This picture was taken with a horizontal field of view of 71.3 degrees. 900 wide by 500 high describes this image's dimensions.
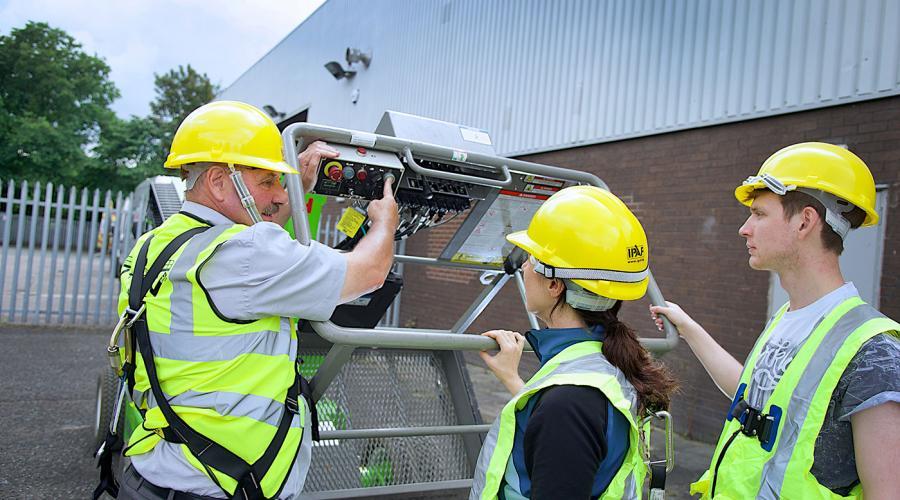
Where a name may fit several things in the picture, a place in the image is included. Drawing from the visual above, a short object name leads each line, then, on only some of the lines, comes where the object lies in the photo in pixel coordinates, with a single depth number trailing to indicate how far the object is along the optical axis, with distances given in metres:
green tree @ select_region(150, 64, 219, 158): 40.28
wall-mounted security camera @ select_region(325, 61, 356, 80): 12.80
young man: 1.53
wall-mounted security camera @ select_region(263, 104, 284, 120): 17.08
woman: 1.34
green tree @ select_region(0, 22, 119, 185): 30.36
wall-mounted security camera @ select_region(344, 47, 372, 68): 12.41
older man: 1.72
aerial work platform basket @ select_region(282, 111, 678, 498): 2.42
